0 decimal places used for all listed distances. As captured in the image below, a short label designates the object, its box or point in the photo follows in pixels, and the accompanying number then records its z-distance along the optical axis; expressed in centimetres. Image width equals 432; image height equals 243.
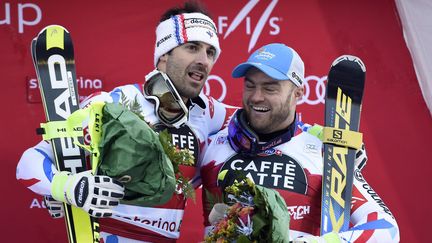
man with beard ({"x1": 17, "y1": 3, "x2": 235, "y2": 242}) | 830
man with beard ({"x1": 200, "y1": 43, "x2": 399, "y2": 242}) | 785
